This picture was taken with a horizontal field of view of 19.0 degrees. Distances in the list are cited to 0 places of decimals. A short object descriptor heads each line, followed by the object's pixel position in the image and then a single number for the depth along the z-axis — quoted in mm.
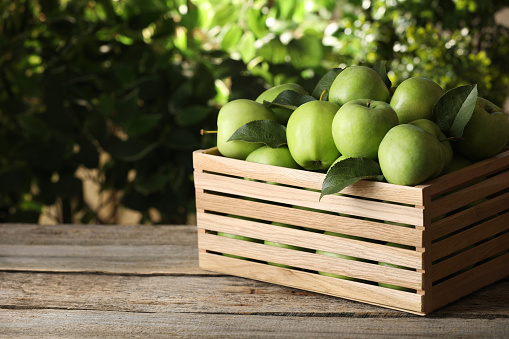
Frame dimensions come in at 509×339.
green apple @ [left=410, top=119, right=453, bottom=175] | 1657
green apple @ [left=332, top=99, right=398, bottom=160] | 1642
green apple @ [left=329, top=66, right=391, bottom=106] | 1711
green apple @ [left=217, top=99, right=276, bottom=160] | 1754
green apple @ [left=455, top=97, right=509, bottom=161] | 1682
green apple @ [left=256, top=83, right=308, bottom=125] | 1771
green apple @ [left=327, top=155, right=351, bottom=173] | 1670
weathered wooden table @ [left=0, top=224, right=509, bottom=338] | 1634
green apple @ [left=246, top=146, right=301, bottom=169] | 1724
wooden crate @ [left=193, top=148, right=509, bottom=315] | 1631
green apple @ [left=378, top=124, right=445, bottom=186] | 1595
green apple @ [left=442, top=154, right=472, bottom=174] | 1669
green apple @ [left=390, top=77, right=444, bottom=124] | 1701
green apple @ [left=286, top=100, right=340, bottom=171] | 1677
